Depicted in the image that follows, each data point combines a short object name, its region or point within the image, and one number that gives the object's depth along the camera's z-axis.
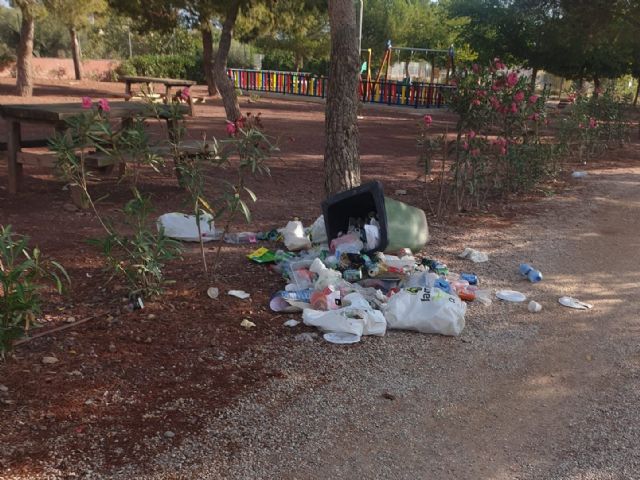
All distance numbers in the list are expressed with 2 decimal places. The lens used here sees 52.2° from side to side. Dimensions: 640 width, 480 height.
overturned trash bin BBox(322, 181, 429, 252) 5.01
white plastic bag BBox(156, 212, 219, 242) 5.37
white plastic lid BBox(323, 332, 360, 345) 3.72
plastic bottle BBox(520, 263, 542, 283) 5.07
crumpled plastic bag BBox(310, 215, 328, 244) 5.45
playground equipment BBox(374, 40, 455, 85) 23.53
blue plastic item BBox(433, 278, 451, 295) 4.34
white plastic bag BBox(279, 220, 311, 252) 5.21
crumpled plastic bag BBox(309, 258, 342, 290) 4.26
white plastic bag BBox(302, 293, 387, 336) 3.81
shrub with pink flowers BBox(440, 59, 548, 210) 6.90
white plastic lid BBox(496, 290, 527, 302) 4.63
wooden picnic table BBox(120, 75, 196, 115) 15.81
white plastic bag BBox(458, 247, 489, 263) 5.45
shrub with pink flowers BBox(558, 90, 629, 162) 10.55
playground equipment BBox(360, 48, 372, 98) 25.08
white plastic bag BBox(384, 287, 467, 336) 3.93
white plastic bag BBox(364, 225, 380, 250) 4.78
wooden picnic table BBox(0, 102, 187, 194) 6.13
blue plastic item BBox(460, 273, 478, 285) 4.85
